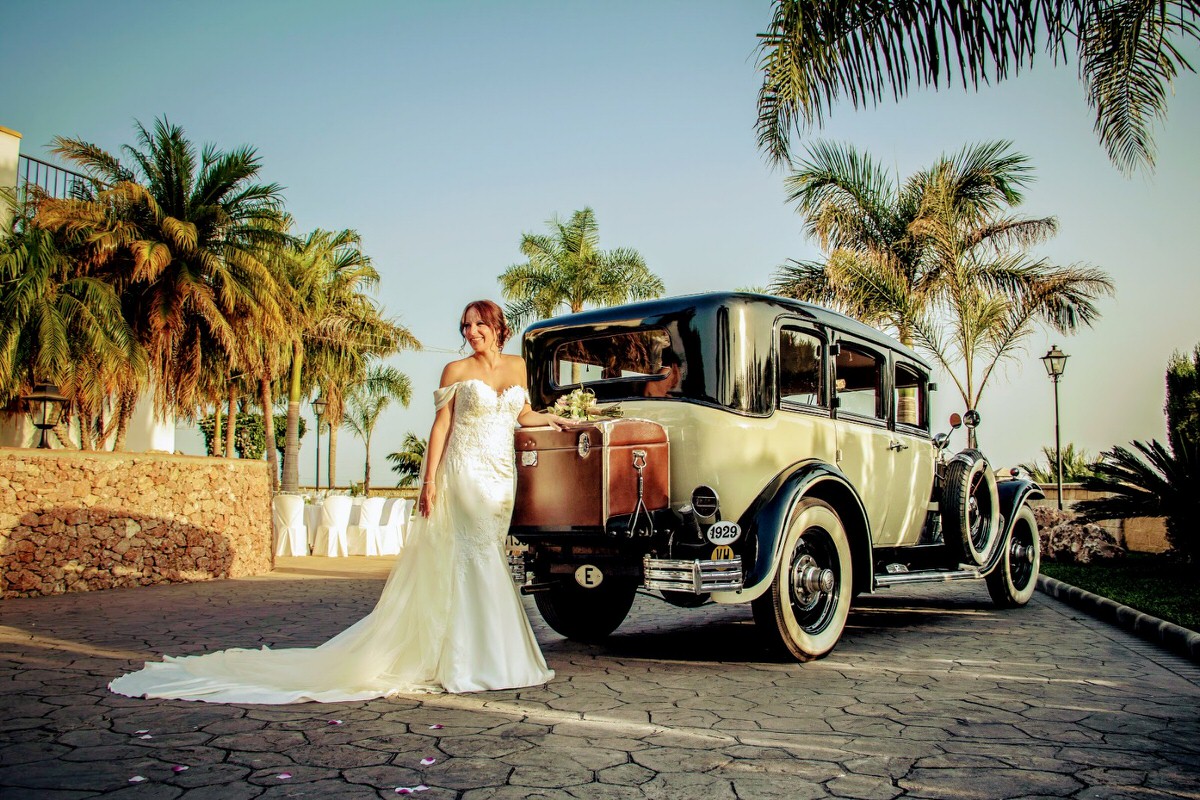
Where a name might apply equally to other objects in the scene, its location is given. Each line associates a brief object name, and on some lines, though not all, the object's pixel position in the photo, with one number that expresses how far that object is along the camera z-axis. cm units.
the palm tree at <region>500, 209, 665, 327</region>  2767
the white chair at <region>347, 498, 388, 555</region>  1730
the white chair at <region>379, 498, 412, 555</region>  1783
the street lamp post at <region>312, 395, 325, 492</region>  2822
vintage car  511
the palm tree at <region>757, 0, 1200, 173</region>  720
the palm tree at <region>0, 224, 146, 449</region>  1641
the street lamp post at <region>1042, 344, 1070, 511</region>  1831
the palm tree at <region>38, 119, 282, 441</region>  1864
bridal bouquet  557
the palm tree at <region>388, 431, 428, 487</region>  5672
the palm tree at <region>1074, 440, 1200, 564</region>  943
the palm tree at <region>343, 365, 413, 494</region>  3947
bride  471
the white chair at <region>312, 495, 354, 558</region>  1686
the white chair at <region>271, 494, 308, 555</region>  1648
